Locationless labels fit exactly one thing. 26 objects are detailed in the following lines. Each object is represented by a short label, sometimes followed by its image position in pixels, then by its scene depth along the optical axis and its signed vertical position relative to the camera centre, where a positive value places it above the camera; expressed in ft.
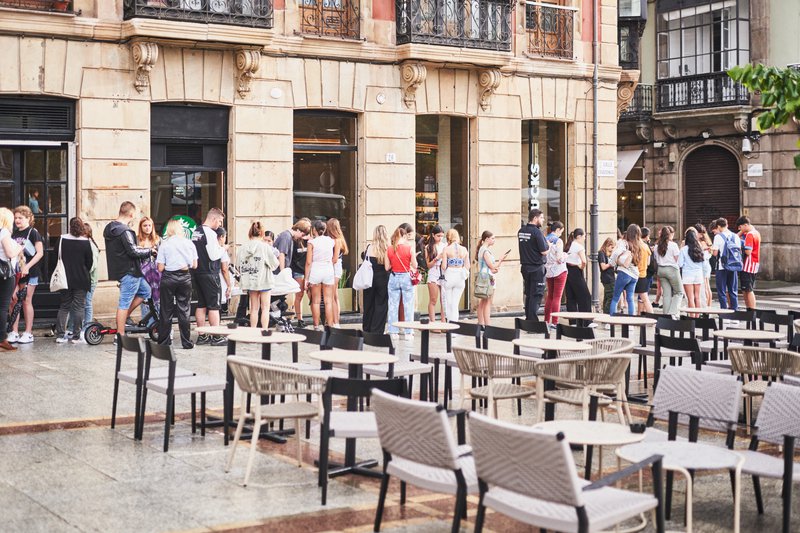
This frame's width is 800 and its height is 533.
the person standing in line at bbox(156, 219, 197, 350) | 50.85 -0.89
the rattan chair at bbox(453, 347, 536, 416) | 31.37 -3.13
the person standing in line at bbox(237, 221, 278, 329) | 55.98 -0.77
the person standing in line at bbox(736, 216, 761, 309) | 74.49 -0.15
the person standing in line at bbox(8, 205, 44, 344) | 53.47 -0.04
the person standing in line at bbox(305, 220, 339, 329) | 59.52 -0.81
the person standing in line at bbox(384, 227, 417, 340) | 56.75 -1.09
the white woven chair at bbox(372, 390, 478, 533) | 21.06 -3.68
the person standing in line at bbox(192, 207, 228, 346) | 53.88 -0.89
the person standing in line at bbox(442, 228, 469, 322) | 59.06 -1.08
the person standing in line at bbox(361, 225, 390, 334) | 57.21 -1.79
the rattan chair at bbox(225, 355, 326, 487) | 26.71 -3.11
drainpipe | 76.18 +2.03
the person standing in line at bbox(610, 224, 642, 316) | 64.69 -0.54
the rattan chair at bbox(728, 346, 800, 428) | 31.30 -2.96
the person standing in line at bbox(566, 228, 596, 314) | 62.54 -1.55
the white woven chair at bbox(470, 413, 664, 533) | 18.48 -3.82
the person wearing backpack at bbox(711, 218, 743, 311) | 72.95 -0.59
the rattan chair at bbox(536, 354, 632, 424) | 30.25 -3.16
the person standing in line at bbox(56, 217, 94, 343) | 53.36 -0.44
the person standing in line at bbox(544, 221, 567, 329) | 63.10 -1.03
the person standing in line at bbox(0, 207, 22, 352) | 50.08 -0.25
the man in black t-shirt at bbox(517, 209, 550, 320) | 61.87 -0.54
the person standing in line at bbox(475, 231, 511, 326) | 59.88 -0.63
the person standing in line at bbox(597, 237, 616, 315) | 71.10 -1.15
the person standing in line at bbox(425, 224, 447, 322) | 60.61 -0.55
